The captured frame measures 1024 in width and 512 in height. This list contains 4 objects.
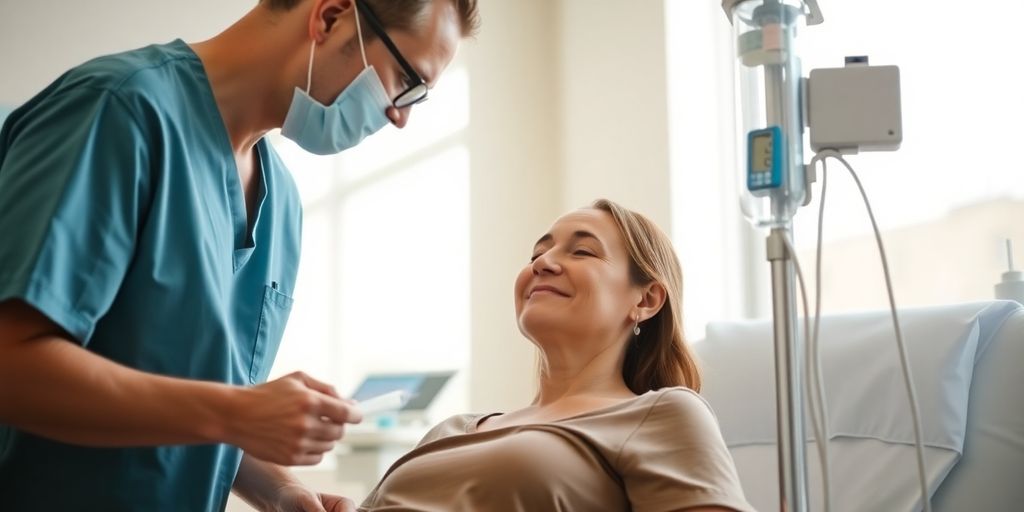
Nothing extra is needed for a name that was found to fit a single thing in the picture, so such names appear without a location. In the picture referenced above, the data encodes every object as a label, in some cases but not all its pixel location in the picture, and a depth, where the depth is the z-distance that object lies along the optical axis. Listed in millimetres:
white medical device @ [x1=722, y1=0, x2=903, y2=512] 1216
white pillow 1653
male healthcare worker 956
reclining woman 1381
